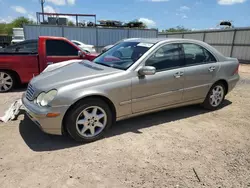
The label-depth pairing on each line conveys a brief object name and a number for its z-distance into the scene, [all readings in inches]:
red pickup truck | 237.6
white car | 531.3
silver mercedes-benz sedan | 123.2
